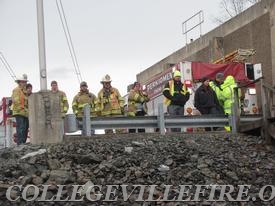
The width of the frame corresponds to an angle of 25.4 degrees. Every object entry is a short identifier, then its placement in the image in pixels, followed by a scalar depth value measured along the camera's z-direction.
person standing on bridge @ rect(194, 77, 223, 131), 14.81
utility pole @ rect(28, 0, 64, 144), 12.48
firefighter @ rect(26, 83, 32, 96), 14.62
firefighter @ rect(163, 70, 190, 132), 14.76
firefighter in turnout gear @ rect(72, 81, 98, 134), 14.59
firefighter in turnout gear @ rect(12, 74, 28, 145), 14.13
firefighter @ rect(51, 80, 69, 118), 14.74
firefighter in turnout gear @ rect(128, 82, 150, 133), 15.48
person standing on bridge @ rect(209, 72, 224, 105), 15.38
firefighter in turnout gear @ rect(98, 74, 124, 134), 14.29
